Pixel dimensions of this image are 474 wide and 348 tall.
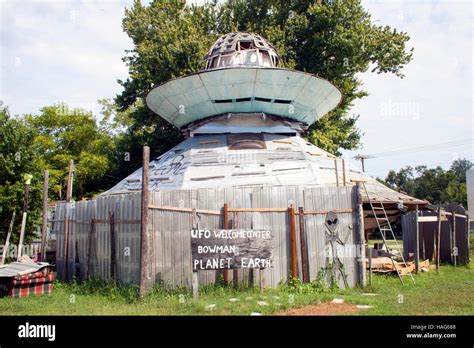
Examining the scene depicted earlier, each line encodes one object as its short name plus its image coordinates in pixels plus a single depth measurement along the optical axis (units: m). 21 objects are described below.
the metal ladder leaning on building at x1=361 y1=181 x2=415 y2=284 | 14.30
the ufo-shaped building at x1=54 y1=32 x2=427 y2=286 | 10.73
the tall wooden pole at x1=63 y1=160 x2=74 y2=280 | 14.06
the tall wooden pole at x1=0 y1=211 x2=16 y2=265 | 18.88
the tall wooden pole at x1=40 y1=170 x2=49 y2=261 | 15.97
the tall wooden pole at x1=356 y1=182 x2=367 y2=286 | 10.90
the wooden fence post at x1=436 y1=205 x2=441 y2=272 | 14.73
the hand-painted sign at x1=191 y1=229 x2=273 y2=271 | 9.63
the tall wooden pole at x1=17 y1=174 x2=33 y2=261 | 18.00
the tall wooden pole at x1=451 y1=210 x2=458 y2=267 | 16.27
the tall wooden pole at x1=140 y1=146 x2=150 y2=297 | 9.84
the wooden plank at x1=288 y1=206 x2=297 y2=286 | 10.68
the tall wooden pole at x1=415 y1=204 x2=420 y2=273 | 14.04
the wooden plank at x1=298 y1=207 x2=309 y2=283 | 10.74
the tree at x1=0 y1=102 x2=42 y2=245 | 21.36
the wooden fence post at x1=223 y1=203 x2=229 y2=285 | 10.51
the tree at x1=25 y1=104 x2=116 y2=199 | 36.38
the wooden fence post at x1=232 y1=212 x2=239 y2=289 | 10.48
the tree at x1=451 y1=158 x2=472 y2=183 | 112.82
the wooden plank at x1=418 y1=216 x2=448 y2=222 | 15.54
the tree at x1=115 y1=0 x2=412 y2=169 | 26.30
